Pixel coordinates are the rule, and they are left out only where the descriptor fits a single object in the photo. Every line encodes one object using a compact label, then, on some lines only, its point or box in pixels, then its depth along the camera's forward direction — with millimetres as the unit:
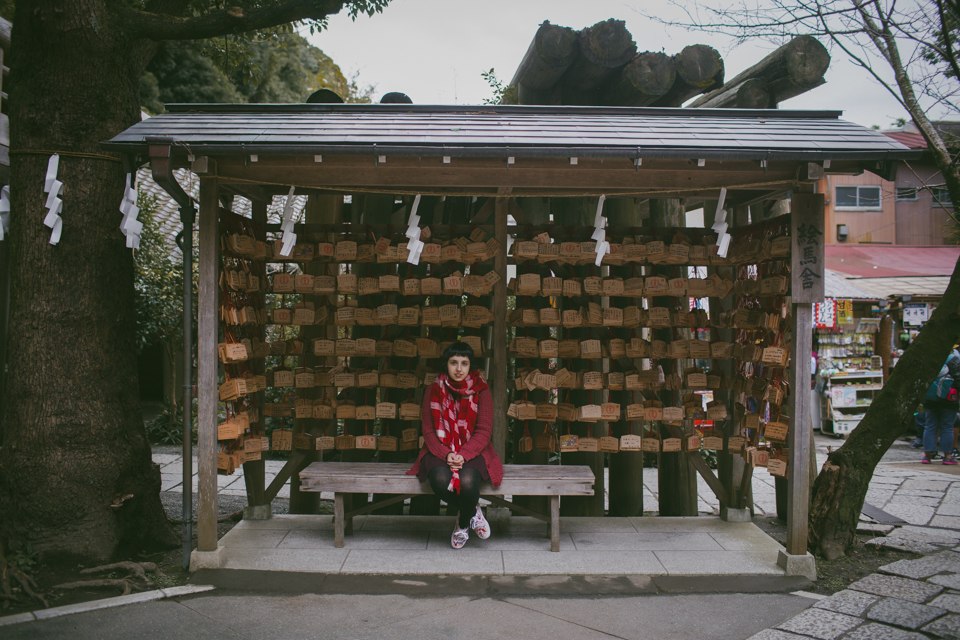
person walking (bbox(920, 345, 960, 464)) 9117
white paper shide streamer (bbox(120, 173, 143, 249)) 4133
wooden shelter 4082
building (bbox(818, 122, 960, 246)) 18594
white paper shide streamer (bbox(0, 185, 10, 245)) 4480
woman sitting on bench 4648
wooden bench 4688
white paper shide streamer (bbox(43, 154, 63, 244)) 4211
